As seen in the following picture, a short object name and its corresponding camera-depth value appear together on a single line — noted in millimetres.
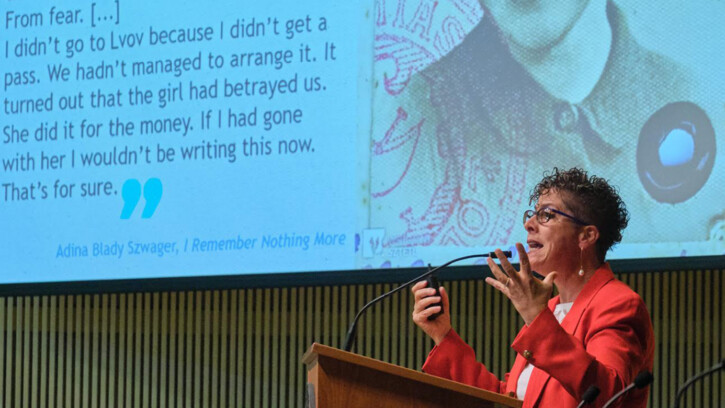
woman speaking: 5168
